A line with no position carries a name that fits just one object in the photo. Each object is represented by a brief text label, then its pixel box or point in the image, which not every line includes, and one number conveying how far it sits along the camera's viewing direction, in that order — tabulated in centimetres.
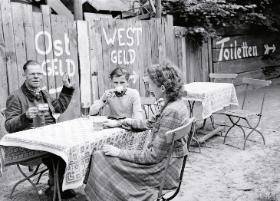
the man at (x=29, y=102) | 399
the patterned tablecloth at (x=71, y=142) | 325
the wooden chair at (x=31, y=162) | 395
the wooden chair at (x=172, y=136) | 279
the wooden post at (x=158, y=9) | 818
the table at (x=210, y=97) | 614
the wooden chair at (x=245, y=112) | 623
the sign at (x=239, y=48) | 1053
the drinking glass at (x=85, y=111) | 401
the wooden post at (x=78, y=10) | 639
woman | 304
